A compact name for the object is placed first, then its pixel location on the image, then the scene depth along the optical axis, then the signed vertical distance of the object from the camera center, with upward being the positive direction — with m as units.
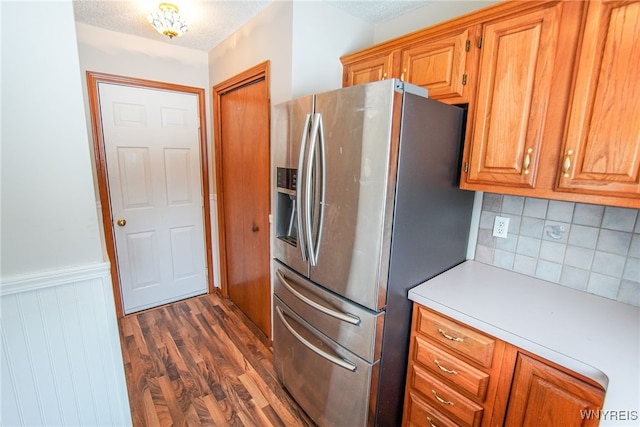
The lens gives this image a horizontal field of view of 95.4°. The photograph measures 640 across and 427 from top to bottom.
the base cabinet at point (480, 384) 0.96 -0.80
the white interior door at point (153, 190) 2.41 -0.28
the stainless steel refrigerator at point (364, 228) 1.16 -0.29
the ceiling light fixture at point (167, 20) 1.77 +0.84
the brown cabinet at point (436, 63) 1.35 +0.52
